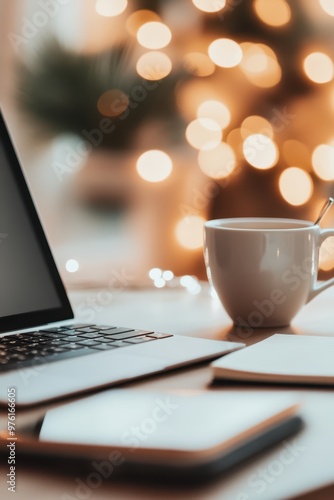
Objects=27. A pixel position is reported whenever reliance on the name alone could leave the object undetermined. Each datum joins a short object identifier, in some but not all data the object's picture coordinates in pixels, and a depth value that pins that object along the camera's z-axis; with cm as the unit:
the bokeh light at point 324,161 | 164
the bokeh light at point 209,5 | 155
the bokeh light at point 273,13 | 157
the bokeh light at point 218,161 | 163
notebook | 78
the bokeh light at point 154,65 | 148
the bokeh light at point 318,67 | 159
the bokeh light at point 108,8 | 151
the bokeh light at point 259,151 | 161
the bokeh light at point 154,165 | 154
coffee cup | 96
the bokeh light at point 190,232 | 164
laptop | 77
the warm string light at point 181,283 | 116
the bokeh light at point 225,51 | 159
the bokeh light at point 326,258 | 165
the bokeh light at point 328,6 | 159
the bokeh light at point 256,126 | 162
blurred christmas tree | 155
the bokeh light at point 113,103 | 137
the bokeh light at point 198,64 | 157
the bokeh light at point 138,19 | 152
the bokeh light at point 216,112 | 161
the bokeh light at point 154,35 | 153
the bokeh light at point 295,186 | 161
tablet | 60
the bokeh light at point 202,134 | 160
